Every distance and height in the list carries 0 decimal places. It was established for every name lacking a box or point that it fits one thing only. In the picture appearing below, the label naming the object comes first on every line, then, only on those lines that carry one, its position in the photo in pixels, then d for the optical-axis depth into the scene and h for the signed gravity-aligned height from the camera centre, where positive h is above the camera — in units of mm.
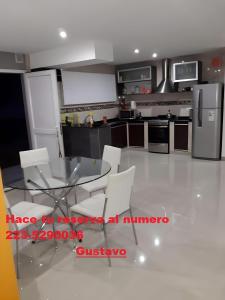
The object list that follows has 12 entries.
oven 6296 -930
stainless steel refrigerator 5305 -511
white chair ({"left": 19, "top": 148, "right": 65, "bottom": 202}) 2813 -828
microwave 7343 -390
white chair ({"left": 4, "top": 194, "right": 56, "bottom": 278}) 2342 -1071
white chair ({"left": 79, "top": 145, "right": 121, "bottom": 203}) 3150 -867
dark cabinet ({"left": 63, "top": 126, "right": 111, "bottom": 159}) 5434 -838
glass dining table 2662 -837
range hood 6367 +456
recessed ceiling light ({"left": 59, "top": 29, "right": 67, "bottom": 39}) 3271 +941
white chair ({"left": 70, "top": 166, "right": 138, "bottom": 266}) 2238 -946
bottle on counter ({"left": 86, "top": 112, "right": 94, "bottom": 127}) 5796 -417
